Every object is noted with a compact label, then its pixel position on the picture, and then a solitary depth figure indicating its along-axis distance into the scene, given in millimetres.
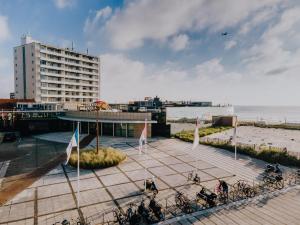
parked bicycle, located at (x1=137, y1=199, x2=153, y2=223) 11867
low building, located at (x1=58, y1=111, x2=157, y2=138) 36031
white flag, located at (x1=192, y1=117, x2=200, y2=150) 19031
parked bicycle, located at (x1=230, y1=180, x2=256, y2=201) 14934
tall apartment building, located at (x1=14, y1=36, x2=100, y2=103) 78625
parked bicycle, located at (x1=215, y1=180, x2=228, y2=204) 14331
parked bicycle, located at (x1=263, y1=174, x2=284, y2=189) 16566
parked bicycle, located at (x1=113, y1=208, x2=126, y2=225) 11670
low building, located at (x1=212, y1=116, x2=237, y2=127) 49219
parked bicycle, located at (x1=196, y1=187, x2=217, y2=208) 13685
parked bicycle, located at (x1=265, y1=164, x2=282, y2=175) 19431
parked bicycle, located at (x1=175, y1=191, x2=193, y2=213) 13078
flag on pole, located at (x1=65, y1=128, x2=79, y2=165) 14547
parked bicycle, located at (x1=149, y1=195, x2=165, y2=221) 12188
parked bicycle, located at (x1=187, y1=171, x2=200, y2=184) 17656
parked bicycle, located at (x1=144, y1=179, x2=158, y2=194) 15471
